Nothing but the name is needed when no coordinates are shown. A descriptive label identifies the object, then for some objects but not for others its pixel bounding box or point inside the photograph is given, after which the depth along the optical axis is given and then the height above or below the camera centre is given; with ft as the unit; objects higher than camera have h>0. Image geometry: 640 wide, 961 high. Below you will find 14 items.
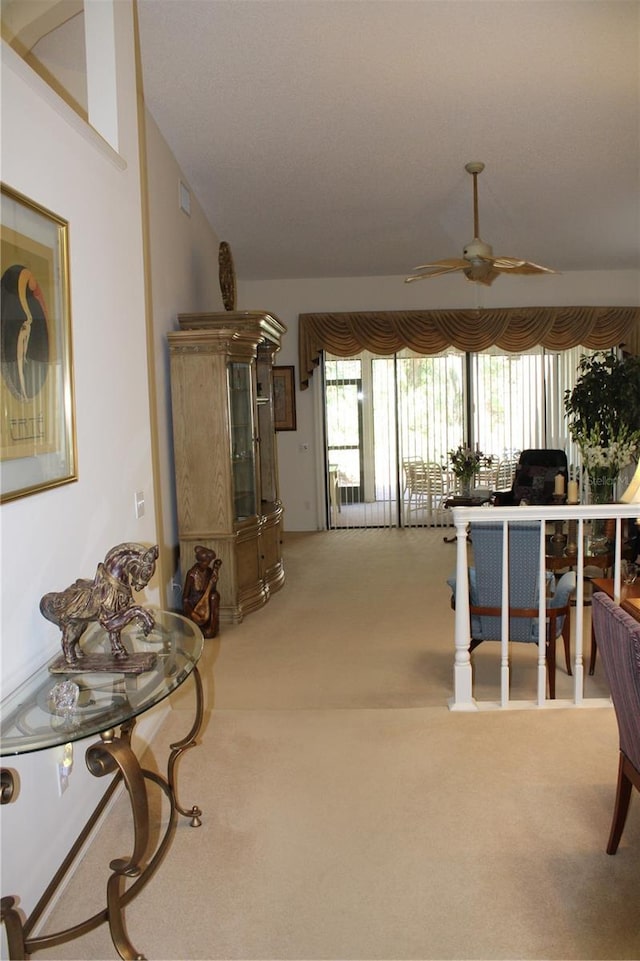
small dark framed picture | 28.50 +1.34
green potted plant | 22.67 +0.78
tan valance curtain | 27.68 +3.69
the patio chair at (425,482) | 28.99 -2.04
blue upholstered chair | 11.34 -2.60
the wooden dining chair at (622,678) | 6.25 -2.24
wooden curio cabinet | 16.51 -0.25
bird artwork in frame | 6.45 +0.82
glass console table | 5.51 -2.13
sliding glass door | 28.76 +0.57
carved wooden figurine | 15.52 -3.24
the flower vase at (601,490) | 15.87 -1.39
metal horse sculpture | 6.61 -1.45
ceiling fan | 16.57 +3.68
